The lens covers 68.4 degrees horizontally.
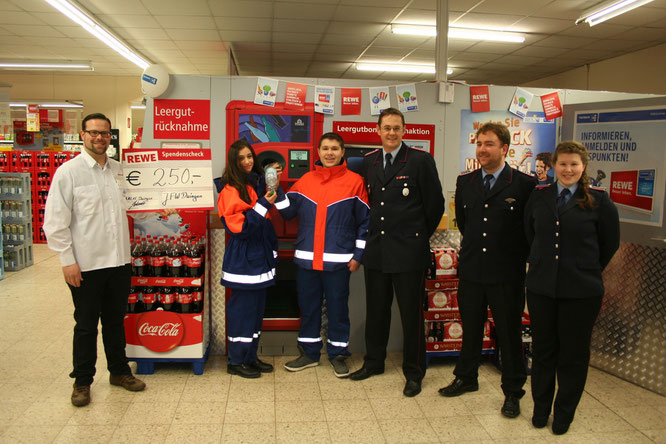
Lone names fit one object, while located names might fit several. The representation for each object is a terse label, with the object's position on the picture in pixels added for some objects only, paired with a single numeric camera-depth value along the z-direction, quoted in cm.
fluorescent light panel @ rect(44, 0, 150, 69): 704
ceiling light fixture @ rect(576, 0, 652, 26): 644
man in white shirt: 287
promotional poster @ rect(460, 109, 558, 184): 412
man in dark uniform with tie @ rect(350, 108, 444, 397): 322
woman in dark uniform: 260
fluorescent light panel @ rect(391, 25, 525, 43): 814
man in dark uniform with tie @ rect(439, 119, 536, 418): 295
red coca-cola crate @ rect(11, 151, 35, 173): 969
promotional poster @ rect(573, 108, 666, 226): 343
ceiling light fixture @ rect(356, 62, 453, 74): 1106
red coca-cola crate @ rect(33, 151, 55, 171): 968
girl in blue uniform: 331
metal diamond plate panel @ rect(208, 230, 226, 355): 387
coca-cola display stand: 347
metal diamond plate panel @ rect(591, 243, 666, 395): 338
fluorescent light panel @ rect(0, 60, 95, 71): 1104
